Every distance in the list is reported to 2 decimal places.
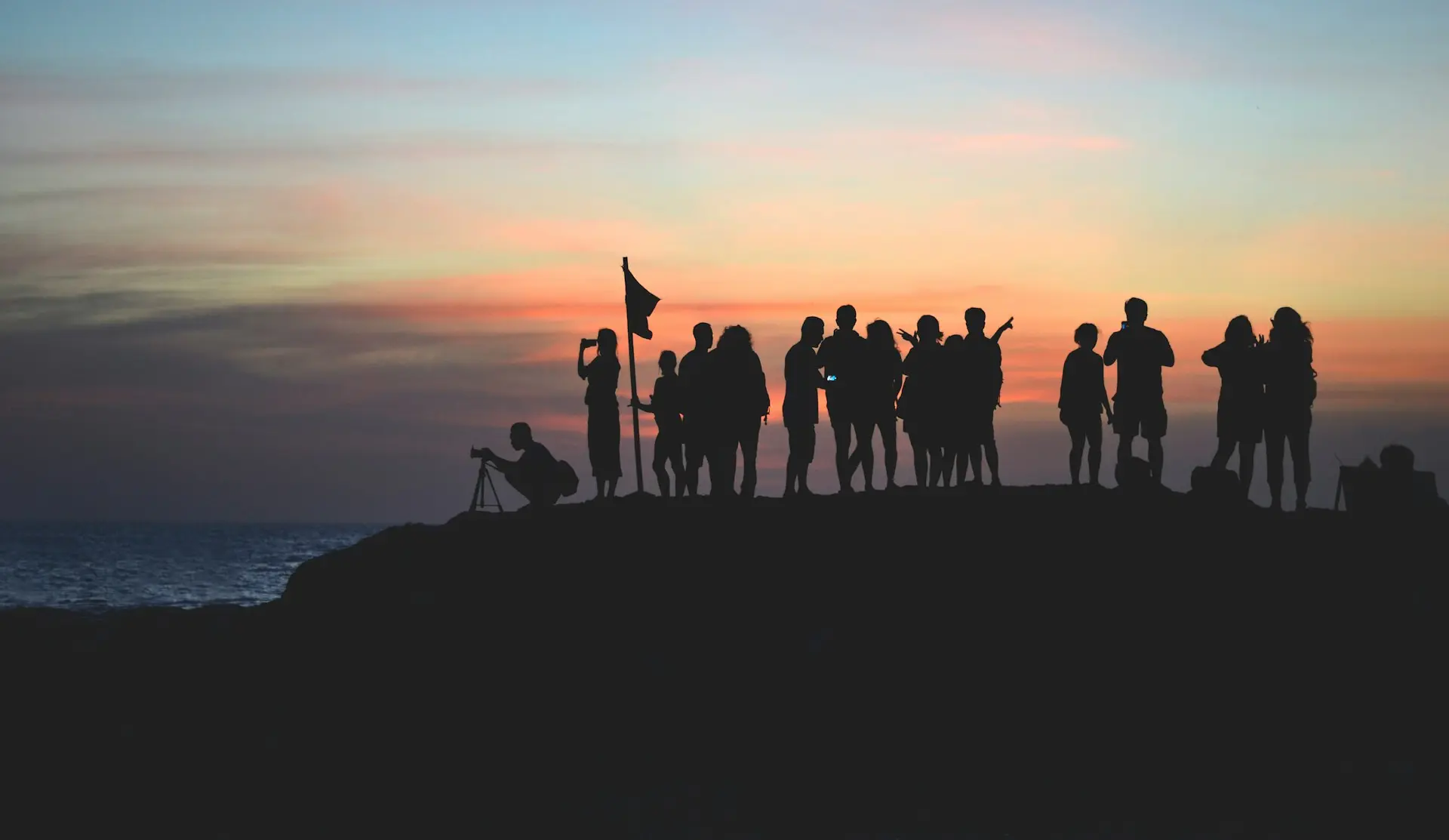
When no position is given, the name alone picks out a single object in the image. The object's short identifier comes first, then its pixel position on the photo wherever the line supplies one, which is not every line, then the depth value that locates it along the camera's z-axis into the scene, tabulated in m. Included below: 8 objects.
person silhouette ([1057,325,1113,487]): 21.44
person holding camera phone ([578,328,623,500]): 22.81
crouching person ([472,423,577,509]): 23.22
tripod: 24.67
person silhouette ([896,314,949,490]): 21.67
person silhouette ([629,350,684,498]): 22.61
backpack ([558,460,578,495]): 23.50
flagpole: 23.53
